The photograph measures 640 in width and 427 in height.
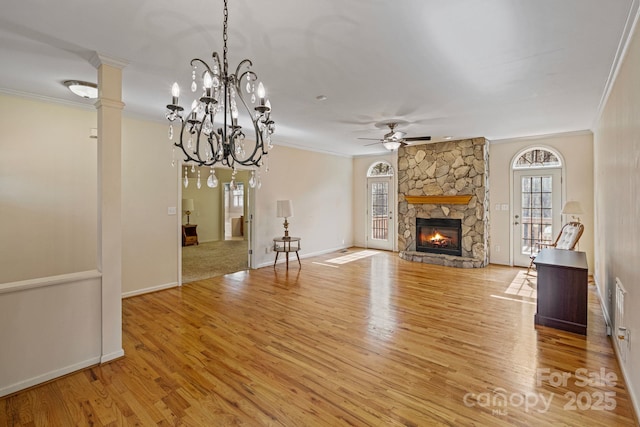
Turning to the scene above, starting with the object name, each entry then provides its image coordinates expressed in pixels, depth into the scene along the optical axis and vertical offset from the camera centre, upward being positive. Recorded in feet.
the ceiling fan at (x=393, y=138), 16.11 +3.96
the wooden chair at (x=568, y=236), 15.18 -1.26
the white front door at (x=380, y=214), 27.04 -0.19
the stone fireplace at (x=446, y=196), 20.89 +1.19
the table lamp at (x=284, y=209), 20.36 +0.17
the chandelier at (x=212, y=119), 6.10 +1.99
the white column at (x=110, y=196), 8.85 +0.43
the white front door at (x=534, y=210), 19.36 +0.17
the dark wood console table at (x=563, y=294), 10.54 -2.91
